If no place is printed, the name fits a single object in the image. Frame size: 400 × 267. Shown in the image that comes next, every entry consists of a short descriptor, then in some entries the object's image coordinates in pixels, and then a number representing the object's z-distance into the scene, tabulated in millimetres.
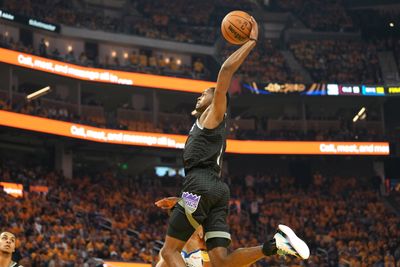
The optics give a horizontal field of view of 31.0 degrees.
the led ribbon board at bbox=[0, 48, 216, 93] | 33281
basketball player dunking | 7523
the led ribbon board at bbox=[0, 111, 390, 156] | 32219
